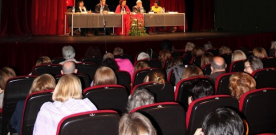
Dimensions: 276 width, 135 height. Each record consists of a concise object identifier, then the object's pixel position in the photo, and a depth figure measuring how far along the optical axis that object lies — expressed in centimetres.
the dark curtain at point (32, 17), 1002
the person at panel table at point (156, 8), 1331
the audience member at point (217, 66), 405
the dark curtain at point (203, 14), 1533
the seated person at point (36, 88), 303
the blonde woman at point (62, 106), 249
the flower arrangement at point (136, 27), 1183
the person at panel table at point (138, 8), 1258
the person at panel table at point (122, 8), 1250
